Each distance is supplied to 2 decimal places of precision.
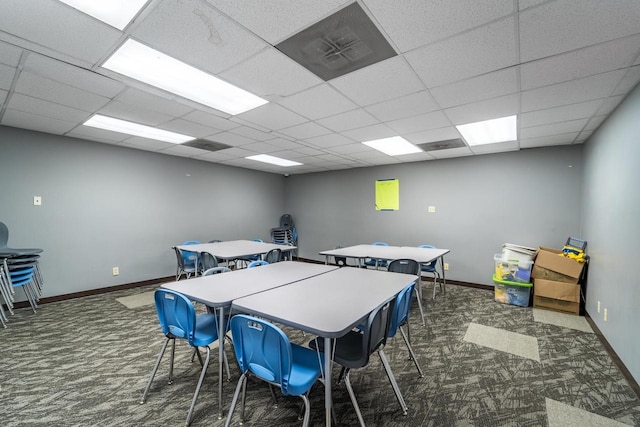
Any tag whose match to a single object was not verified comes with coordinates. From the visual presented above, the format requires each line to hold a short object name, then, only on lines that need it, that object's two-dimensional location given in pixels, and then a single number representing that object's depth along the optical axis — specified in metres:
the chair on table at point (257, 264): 3.25
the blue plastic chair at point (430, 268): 4.37
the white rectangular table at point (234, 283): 1.87
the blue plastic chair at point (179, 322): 1.79
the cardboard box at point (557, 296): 3.65
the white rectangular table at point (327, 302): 1.44
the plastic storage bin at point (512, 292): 3.97
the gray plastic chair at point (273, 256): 4.21
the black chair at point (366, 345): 1.57
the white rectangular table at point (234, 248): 4.00
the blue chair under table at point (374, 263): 4.78
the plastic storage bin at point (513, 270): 4.00
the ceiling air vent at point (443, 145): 4.23
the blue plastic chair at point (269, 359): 1.37
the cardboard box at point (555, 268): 3.60
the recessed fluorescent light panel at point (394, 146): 4.27
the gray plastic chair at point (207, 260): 3.84
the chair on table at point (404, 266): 3.38
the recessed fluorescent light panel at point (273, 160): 5.65
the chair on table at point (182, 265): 4.39
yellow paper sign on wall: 6.07
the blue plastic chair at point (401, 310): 1.94
